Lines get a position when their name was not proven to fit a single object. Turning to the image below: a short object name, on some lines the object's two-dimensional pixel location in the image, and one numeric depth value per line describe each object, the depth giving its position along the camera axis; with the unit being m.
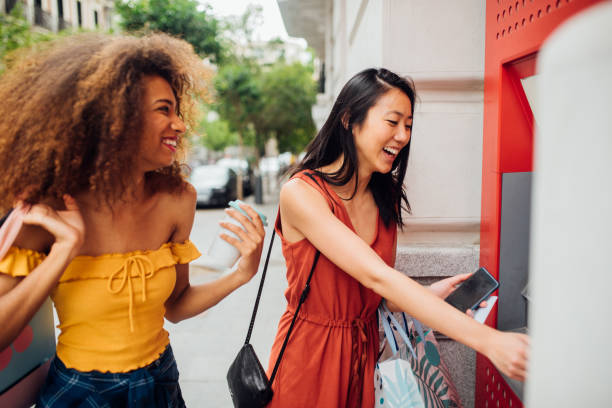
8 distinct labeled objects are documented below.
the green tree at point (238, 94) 15.73
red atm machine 1.59
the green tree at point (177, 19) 12.05
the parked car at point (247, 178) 19.08
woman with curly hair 1.12
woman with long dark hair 1.44
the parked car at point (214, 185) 14.09
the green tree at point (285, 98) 18.73
